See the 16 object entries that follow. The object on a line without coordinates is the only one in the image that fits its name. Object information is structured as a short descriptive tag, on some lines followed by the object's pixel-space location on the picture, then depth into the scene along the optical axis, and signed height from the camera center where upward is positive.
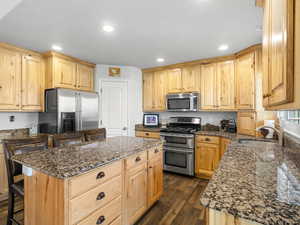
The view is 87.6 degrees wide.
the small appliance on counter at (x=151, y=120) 4.11 -0.21
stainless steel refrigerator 2.81 +0.00
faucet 1.79 -0.29
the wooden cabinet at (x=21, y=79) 2.53 +0.56
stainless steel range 3.16 -0.77
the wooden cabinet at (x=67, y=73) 2.92 +0.80
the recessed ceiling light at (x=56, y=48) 2.67 +1.12
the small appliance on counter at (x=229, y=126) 3.13 -0.27
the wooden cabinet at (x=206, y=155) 2.97 -0.84
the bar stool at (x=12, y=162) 1.56 -0.49
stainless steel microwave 3.44 +0.24
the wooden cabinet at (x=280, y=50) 0.51 +0.25
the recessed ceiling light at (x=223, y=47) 2.68 +1.14
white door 3.76 +0.12
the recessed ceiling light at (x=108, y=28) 2.06 +1.13
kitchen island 1.09 -0.60
